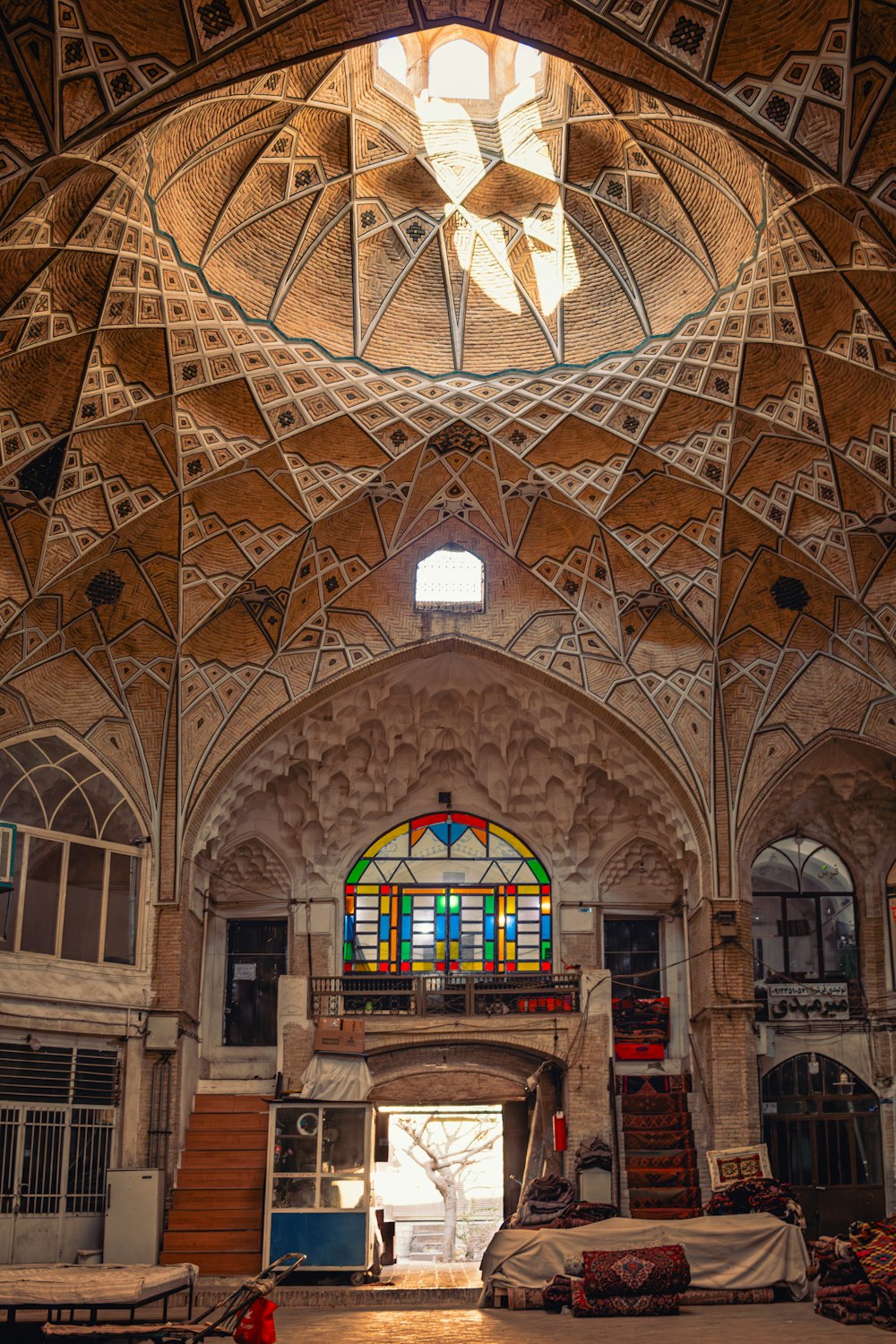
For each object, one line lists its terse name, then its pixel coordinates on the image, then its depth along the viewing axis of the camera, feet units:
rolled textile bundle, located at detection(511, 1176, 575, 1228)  51.78
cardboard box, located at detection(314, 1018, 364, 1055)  57.16
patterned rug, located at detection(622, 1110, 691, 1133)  59.36
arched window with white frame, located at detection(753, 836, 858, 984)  65.05
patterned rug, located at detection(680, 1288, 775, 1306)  41.50
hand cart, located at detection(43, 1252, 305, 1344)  27.99
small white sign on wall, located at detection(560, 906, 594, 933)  66.08
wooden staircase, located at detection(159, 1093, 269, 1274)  52.31
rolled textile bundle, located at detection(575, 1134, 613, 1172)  56.08
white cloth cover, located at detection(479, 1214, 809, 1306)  42.11
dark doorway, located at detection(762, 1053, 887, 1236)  60.34
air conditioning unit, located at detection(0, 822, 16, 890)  53.26
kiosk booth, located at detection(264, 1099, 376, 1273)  50.26
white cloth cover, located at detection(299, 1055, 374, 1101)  56.03
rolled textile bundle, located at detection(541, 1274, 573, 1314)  40.81
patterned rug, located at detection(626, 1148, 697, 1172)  57.93
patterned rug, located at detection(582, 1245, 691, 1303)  38.73
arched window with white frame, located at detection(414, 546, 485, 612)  62.54
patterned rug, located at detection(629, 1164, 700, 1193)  57.21
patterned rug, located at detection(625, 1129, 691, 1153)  58.75
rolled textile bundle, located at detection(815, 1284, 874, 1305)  35.45
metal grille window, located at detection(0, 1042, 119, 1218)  52.65
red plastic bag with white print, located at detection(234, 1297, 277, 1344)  29.60
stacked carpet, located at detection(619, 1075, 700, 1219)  56.39
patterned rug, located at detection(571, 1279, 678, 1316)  38.58
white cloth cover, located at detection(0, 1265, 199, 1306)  29.96
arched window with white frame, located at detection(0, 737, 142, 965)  56.24
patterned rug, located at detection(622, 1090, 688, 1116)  60.49
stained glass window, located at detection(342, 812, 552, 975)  66.18
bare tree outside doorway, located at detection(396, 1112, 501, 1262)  93.25
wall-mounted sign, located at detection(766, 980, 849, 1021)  63.36
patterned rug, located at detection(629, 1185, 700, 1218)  56.29
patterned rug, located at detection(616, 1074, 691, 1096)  61.87
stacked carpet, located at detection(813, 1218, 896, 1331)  34.35
